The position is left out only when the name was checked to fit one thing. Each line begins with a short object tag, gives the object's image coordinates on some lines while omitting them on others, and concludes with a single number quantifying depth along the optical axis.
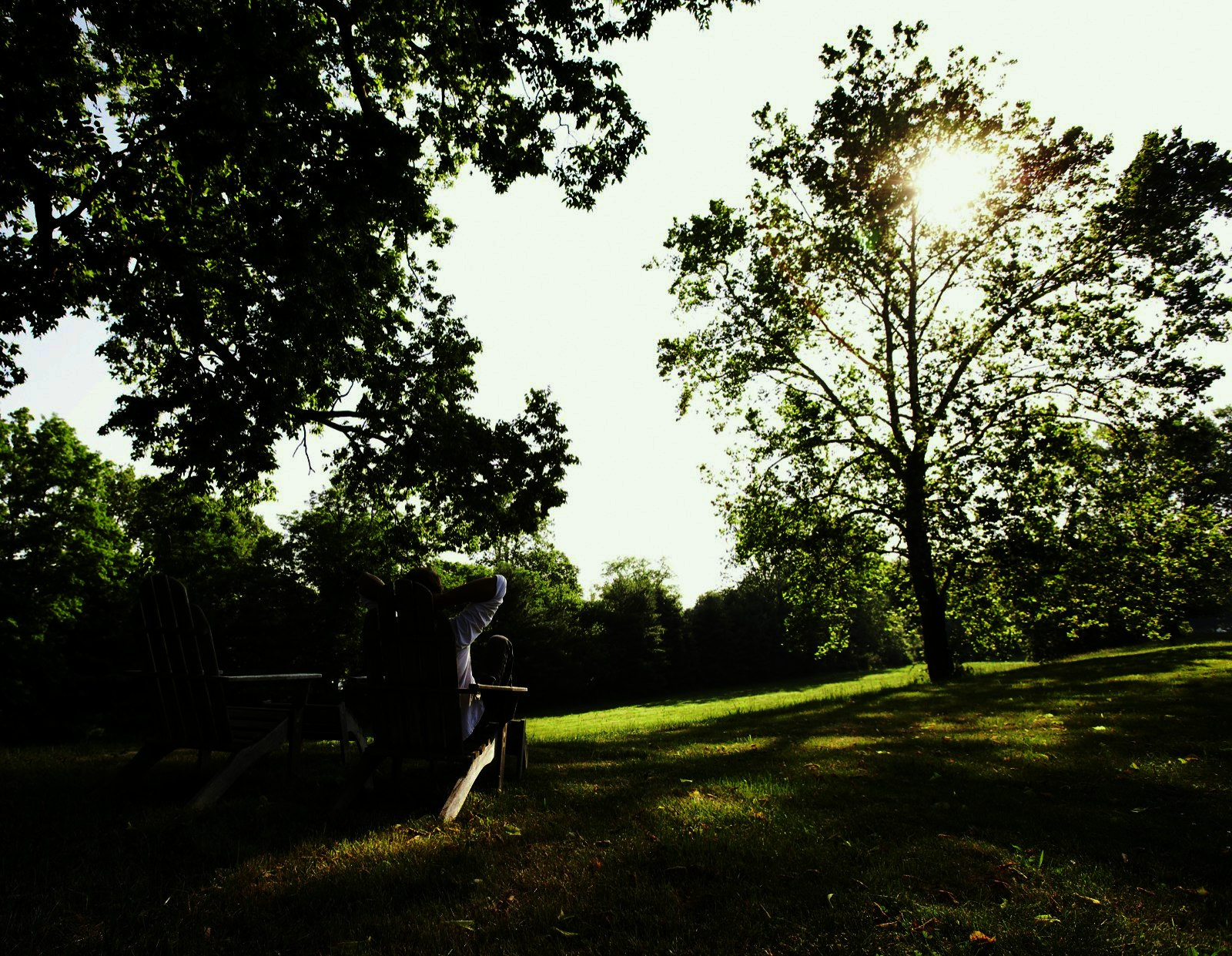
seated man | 4.99
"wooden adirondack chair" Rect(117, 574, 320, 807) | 5.04
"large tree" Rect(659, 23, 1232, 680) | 15.94
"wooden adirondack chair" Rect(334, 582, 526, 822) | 4.68
